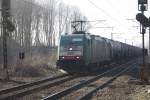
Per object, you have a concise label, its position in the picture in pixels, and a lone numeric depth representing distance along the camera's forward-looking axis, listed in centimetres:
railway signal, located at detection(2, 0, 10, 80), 2475
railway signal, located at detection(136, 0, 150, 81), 1950
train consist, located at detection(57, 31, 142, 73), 2948
